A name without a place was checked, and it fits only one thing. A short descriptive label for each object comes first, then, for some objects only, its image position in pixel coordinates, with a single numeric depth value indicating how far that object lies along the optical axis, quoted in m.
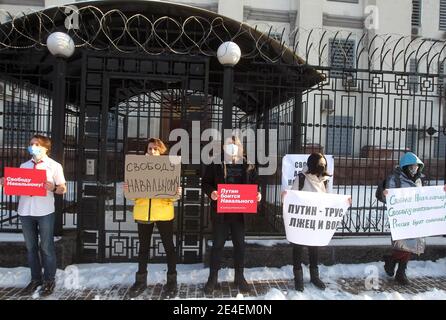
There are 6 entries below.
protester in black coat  4.88
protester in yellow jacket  4.76
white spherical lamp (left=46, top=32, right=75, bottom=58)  5.27
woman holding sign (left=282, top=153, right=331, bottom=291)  4.88
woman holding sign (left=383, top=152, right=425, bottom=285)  5.17
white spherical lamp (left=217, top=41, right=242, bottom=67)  5.45
